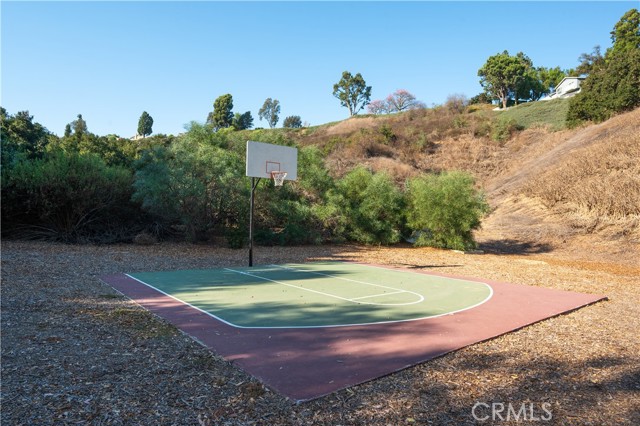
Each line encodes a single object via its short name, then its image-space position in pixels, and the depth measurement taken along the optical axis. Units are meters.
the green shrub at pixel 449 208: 14.47
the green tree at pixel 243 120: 57.66
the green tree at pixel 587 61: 50.06
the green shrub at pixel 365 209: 15.13
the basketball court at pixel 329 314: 3.78
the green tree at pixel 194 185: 12.10
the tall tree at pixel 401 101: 57.50
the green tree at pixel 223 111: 59.31
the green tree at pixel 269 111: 75.69
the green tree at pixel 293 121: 65.56
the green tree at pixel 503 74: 52.22
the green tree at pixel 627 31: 41.62
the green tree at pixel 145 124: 73.31
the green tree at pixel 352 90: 61.97
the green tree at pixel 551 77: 62.35
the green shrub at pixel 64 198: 12.48
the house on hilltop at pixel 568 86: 52.03
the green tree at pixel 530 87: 54.25
